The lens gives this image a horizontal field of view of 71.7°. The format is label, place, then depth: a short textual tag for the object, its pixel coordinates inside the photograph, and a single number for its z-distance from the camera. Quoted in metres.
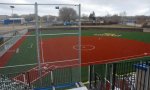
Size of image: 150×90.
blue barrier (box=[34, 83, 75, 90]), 5.41
